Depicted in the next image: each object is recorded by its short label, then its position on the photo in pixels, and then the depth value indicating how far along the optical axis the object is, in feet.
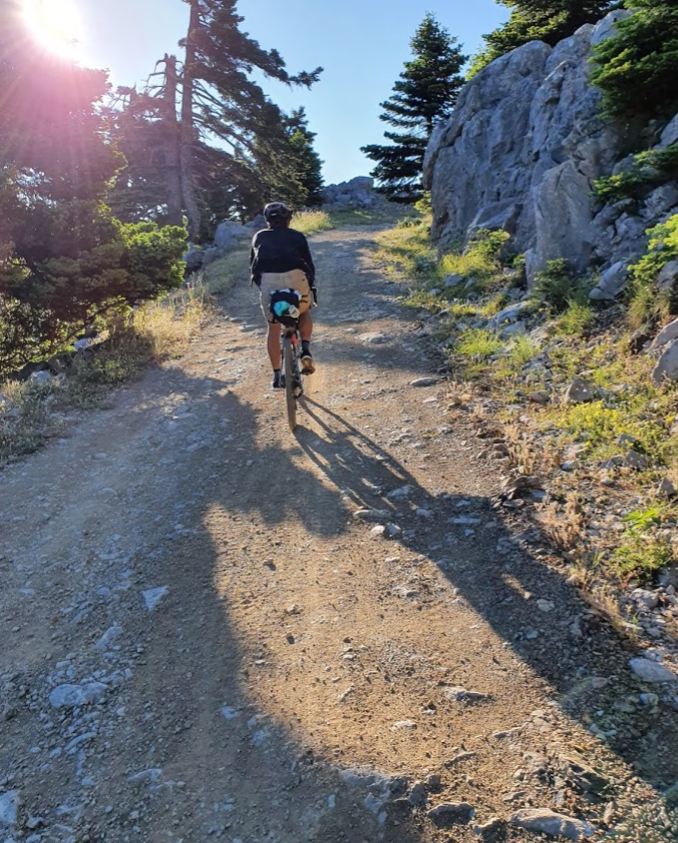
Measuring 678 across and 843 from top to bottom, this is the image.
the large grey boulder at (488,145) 43.65
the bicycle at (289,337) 20.22
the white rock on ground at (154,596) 12.44
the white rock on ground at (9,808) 8.05
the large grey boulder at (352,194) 149.38
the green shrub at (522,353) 23.30
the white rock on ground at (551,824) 7.08
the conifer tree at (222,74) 74.84
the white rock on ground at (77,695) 9.96
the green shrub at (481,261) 35.14
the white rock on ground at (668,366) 17.19
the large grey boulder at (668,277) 19.64
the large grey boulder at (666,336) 18.30
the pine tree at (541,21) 42.11
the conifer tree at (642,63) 23.94
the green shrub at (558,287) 25.23
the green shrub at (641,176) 23.57
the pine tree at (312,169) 134.21
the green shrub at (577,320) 22.97
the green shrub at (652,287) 19.52
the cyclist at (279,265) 21.18
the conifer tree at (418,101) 81.46
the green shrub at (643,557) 11.46
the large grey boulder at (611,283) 23.24
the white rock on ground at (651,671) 9.30
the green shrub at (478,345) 25.30
